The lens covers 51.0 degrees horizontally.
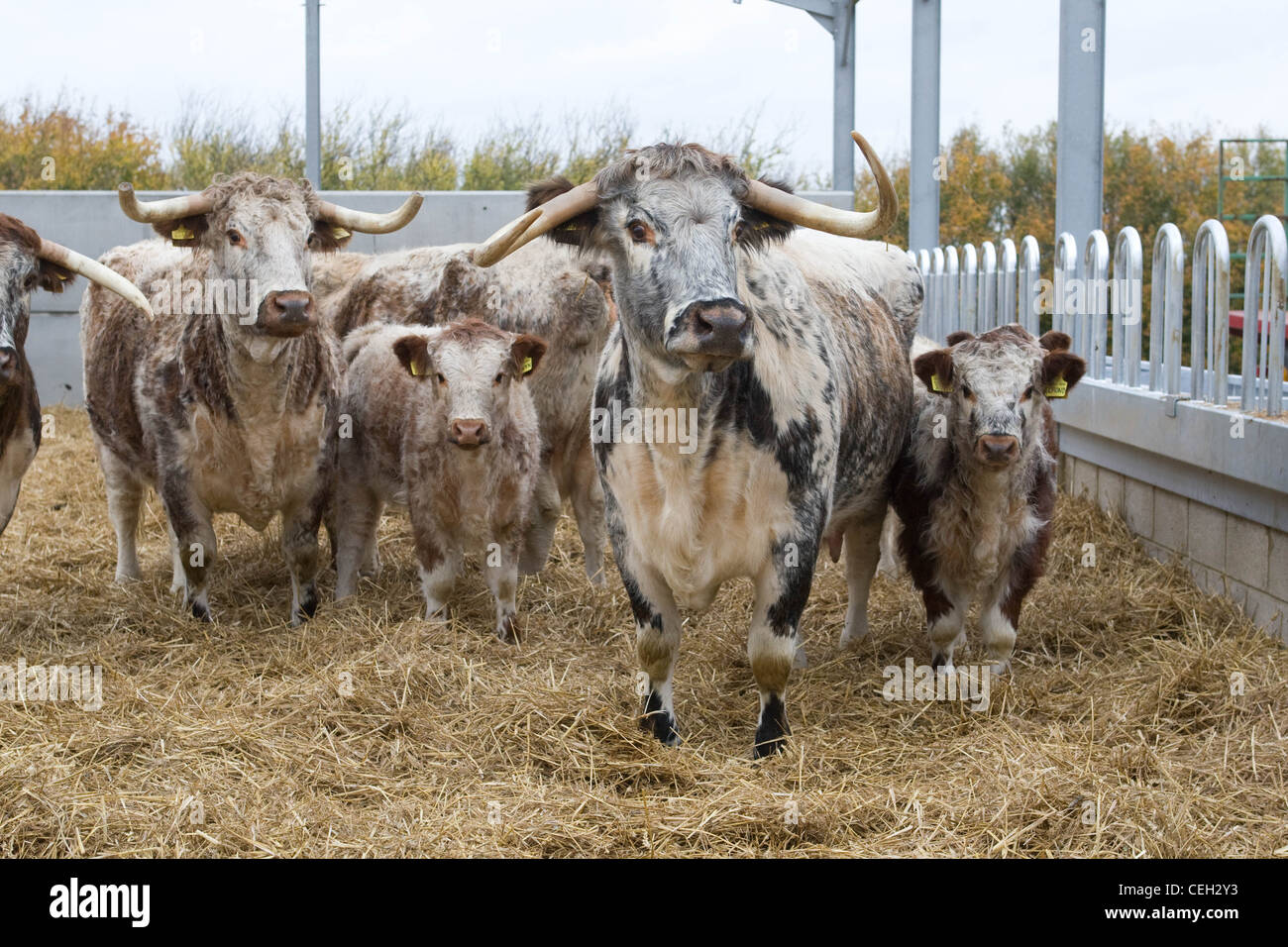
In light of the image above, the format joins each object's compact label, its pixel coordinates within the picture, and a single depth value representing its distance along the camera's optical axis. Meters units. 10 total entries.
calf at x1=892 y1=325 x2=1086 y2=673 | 5.00
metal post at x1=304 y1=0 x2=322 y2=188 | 12.95
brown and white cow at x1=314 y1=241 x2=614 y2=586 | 7.07
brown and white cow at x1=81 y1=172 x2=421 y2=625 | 5.54
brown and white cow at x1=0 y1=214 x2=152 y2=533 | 5.23
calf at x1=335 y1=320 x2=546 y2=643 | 5.74
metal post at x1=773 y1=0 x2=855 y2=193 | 13.18
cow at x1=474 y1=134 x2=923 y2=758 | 3.93
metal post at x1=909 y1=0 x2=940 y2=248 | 11.30
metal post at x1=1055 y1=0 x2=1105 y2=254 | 7.60
